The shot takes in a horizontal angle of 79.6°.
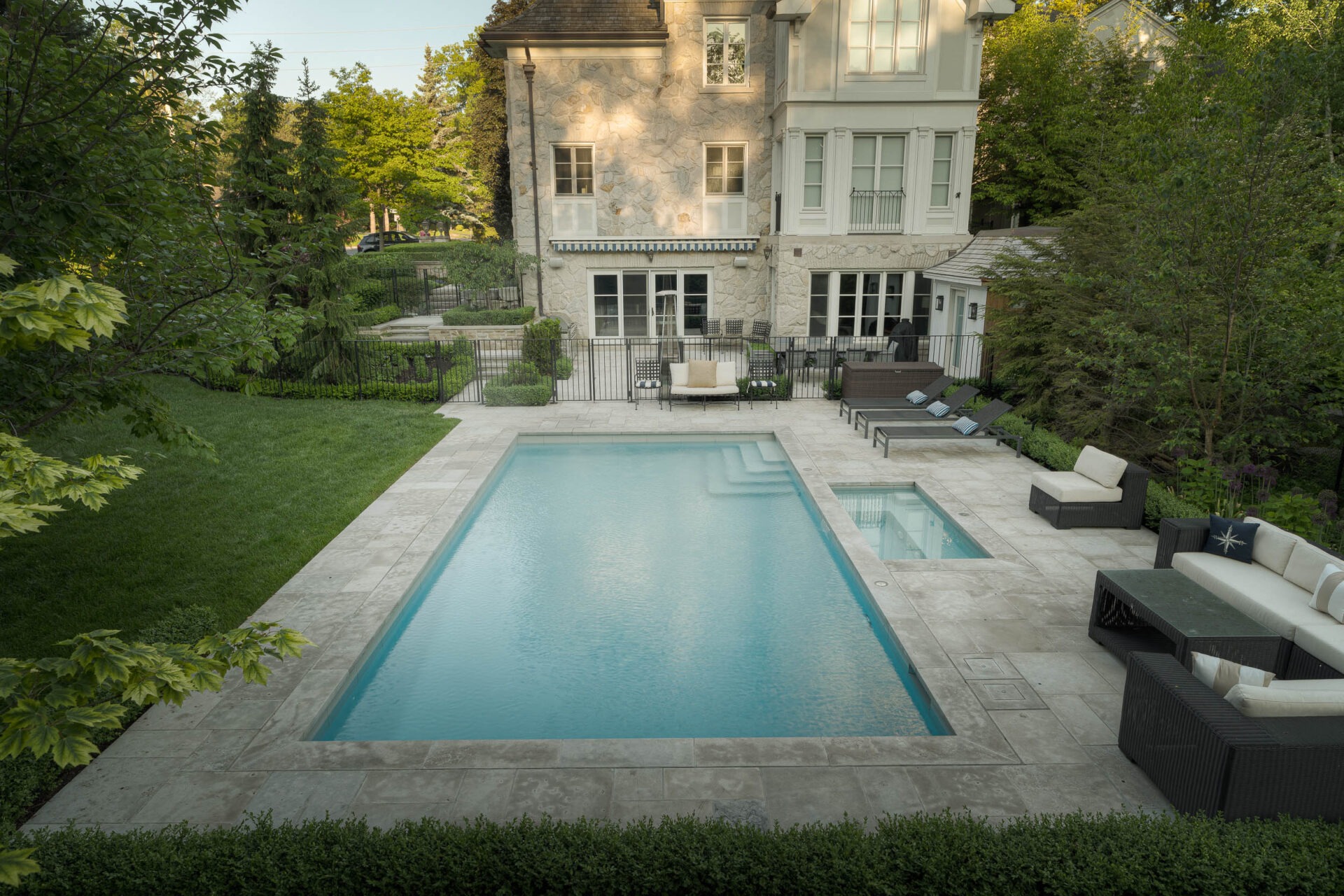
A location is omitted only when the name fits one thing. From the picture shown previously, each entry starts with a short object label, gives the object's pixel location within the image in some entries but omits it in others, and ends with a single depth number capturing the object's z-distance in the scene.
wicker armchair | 4.74
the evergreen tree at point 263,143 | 17.59
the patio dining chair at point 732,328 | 25.09
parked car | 43.75
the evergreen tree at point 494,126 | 35.93
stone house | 21.77
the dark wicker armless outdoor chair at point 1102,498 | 10.13
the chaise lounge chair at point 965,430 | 13.66
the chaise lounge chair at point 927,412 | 15.01
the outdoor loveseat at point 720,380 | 17.88
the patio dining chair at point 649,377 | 18.59
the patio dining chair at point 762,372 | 18.56
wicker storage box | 17.25
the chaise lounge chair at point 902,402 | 15.99
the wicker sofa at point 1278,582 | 6.21
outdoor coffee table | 6.22
